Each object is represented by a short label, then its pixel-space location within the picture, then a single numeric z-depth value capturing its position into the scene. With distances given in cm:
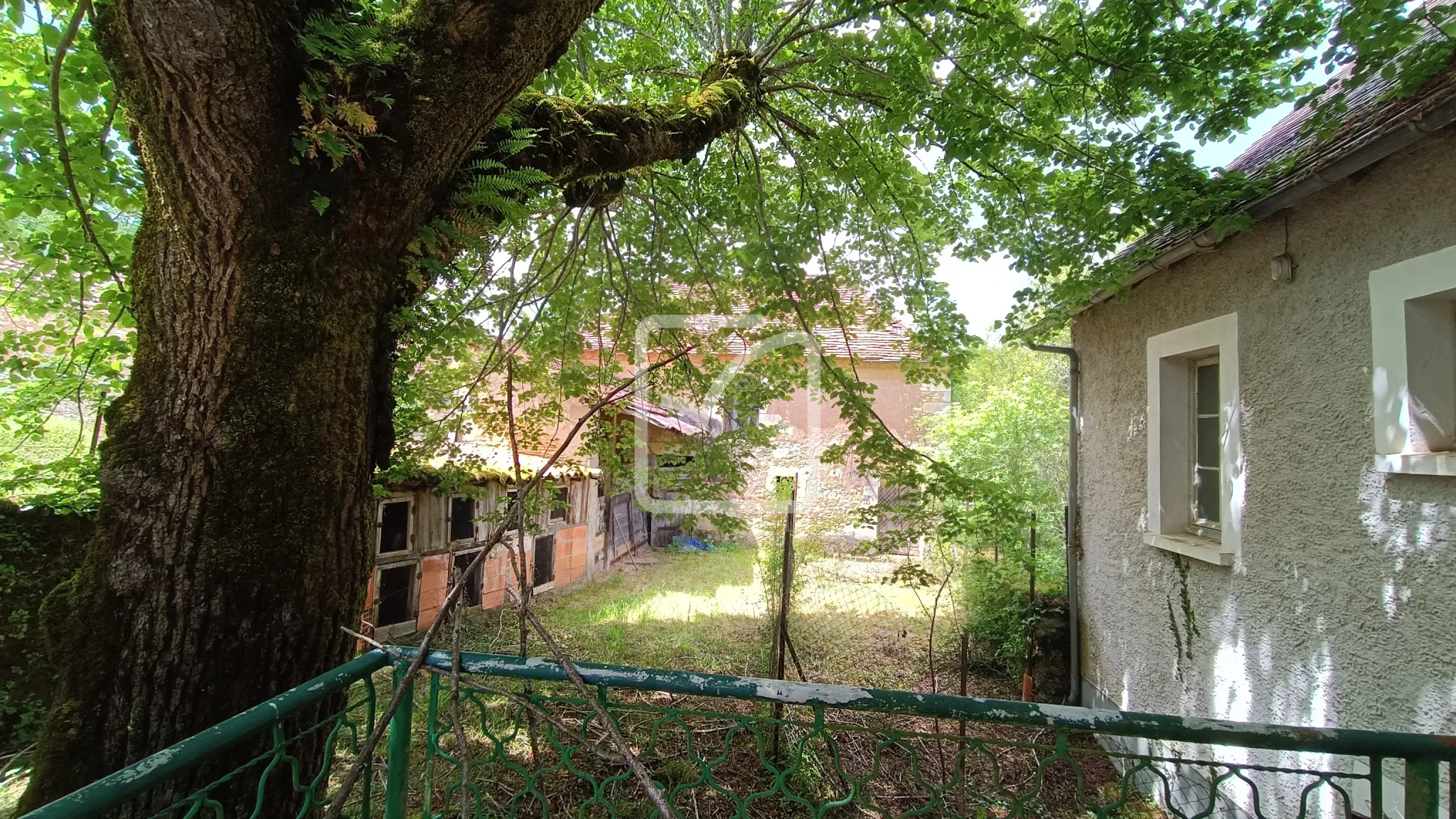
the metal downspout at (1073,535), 487
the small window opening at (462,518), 669
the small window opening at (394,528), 595
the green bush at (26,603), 325
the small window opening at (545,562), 802
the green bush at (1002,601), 518
